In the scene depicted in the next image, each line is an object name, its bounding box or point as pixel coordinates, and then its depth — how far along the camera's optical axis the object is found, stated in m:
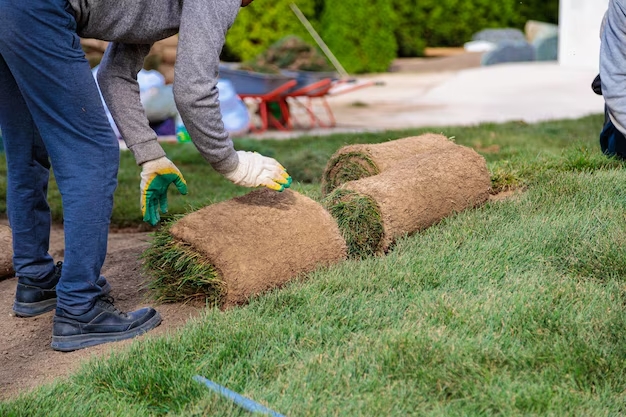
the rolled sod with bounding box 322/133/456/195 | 3.93
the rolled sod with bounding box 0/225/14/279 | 3.72
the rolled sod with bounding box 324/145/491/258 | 3.35
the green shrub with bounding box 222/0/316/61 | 15.30
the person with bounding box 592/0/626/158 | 3.71
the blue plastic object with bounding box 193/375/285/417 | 2.12
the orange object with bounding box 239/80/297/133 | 8.90
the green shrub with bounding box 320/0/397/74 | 15.68
